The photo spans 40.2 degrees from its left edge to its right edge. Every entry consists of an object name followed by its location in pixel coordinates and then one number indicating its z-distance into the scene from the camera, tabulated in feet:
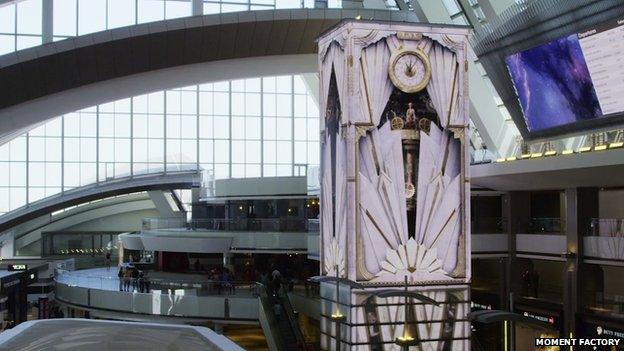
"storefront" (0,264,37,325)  90.09
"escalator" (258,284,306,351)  79.10
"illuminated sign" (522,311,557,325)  75.00
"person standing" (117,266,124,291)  99.49
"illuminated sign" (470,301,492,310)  87.42
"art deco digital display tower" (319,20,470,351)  64.18
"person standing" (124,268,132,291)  98.66
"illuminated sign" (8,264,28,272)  120.64
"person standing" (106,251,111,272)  157.58
